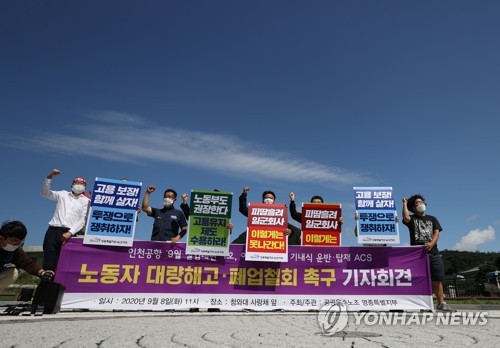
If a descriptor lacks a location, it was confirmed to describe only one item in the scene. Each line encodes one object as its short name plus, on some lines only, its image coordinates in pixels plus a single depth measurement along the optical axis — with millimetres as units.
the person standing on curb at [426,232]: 6969
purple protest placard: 6461
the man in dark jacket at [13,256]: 4781
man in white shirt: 6293
